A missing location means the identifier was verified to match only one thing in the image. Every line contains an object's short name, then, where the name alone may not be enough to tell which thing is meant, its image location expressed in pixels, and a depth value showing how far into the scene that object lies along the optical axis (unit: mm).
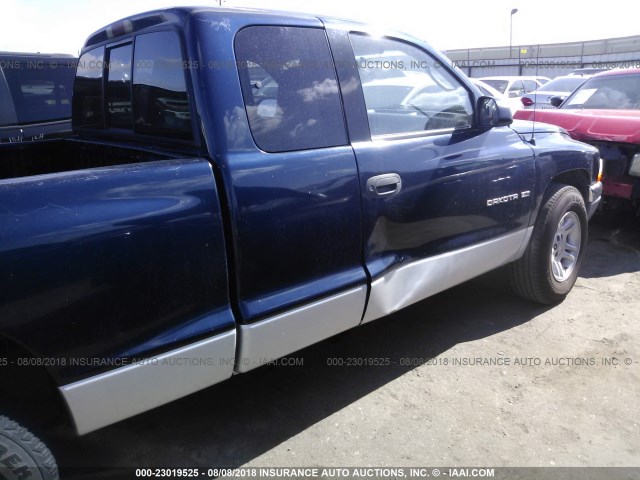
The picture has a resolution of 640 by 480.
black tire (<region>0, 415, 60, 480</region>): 1734
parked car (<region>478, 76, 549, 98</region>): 14219
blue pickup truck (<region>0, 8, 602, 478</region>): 1769
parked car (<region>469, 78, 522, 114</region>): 9943
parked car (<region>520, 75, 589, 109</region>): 12134
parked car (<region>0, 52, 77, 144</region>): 5277
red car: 5152
